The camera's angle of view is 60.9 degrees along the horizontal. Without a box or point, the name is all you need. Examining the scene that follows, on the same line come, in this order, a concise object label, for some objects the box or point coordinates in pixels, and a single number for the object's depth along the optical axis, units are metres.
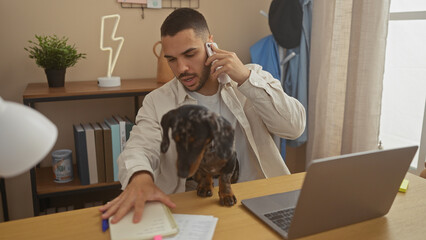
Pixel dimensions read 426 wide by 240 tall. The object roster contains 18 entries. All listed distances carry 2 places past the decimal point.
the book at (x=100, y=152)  2.01
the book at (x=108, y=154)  2.02
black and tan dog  0.83
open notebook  0.87
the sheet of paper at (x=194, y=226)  0.89
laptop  0.82
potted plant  1.93
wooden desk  0.92
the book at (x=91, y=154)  1.99
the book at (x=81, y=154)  1.98
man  1.06
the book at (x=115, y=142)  2.04
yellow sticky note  1.17
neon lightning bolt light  2.05
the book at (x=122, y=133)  2.04
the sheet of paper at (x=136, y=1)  2.25
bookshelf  1.85
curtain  1.91
